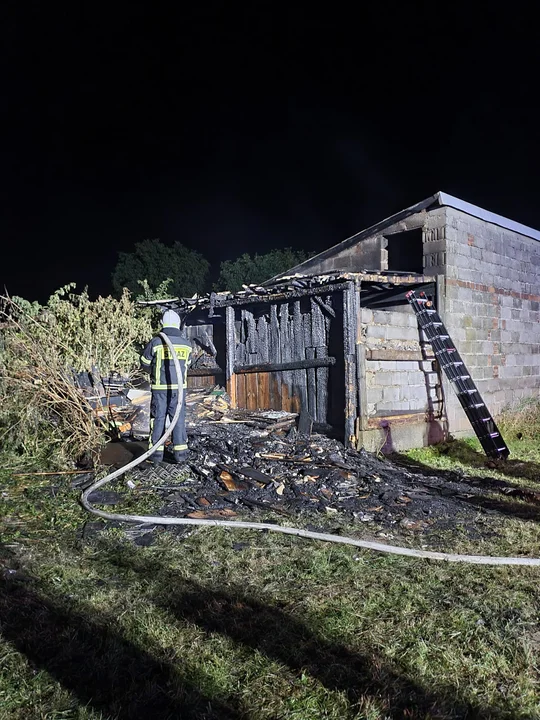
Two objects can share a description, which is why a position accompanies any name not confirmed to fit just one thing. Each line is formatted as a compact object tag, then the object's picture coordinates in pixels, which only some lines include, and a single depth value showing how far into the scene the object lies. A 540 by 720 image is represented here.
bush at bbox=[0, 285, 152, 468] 7.52
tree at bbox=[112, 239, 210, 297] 24.73
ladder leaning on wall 8.95
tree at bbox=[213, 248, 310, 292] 23.61
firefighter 7.38
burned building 8.69
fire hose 4.24
